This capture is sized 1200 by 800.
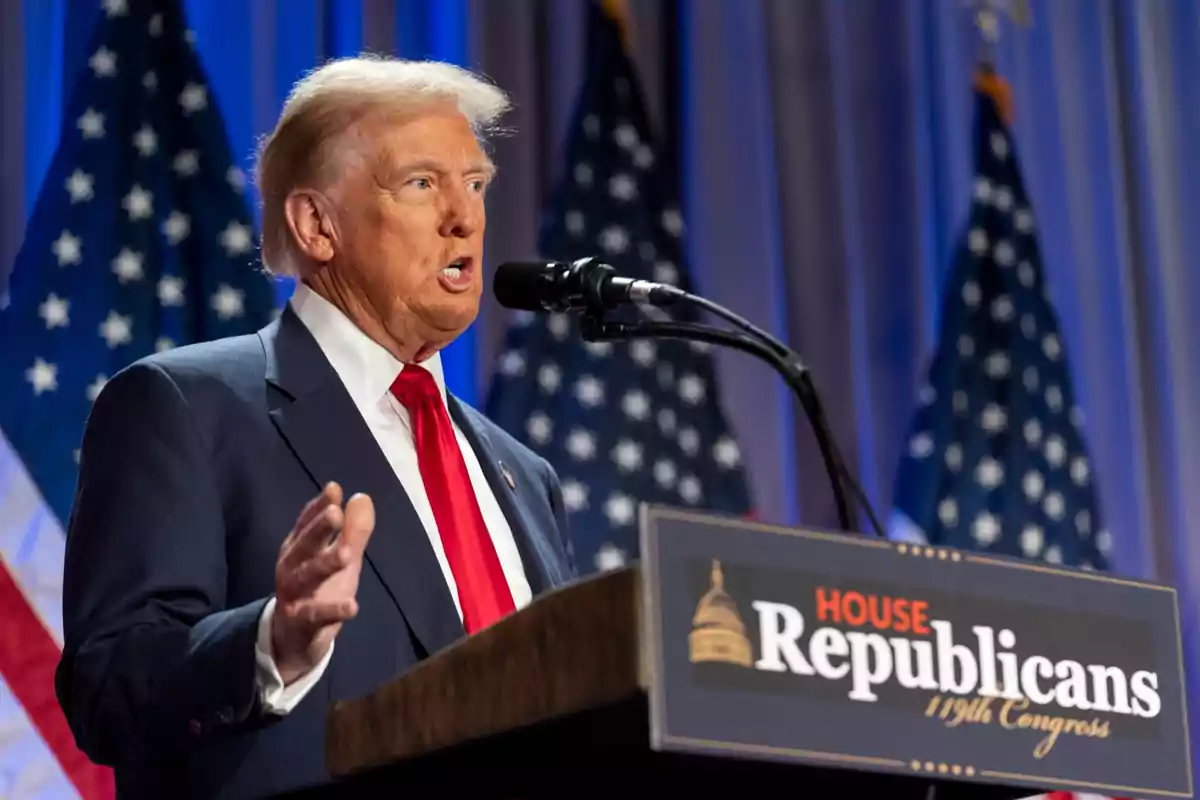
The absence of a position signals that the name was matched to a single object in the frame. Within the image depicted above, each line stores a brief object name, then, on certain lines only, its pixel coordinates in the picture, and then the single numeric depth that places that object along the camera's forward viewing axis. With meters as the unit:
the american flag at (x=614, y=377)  7.60
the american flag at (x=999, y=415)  8.70
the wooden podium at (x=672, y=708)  2.34
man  2.96
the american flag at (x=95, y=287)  5.99
